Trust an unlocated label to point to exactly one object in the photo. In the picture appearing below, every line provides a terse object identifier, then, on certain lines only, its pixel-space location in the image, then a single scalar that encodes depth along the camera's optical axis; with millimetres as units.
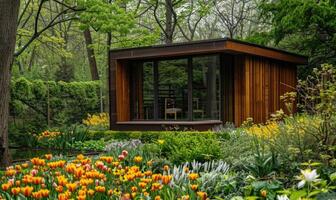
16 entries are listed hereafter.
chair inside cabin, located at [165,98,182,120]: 13562
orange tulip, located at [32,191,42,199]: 3350
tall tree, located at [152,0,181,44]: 21125
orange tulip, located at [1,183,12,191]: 3572
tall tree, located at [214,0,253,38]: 25578
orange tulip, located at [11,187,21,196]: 3430
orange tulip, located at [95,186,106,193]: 3490
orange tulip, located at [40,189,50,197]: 3369
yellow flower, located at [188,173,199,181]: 3785
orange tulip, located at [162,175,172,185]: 3654
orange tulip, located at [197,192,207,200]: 3293
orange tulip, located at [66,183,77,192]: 3387
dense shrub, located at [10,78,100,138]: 14914
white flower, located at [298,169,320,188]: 3137
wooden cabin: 13133
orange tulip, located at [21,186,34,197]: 3428
